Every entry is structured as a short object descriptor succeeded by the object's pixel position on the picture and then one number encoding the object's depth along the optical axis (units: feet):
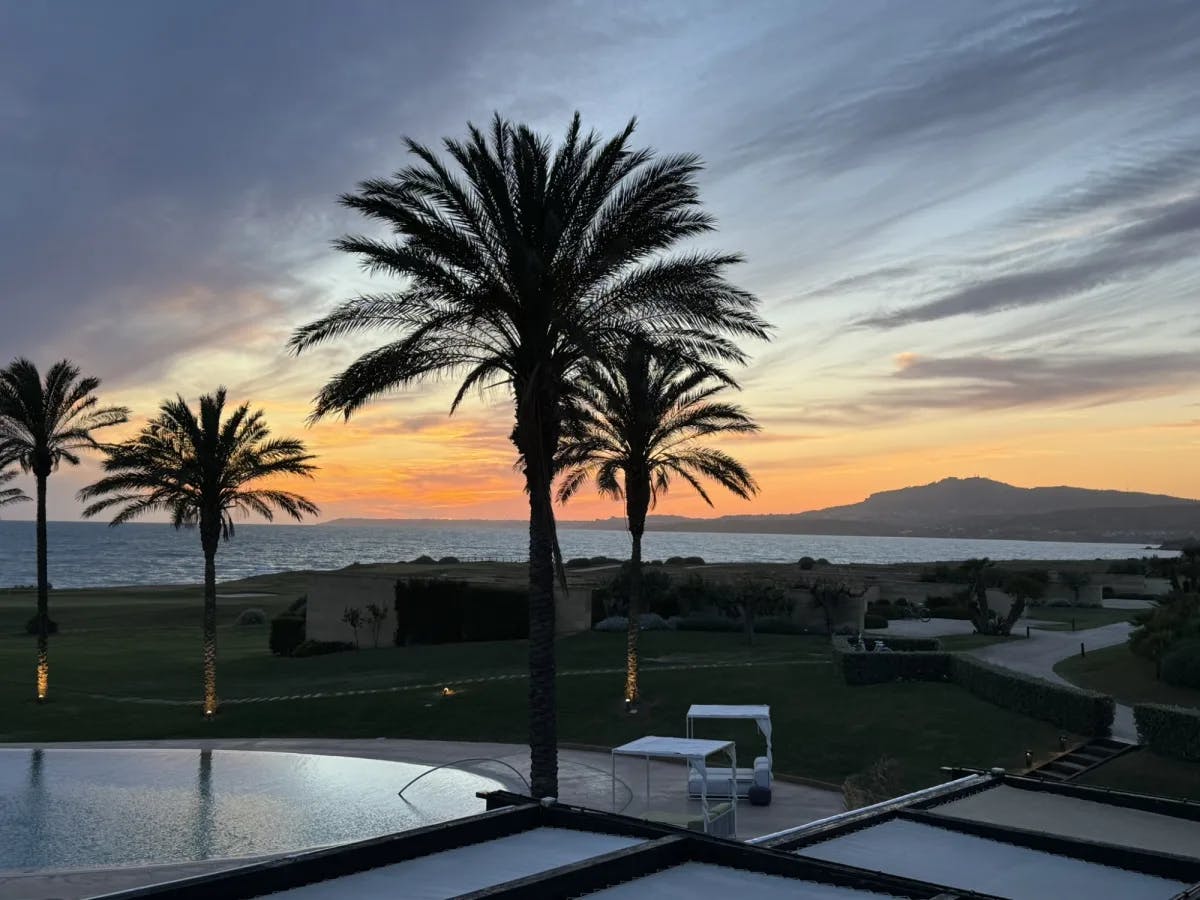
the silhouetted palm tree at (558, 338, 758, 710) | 101.50
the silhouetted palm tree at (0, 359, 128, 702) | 123.03
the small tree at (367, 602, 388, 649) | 171.01
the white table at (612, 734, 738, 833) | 64.85
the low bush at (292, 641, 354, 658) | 168.35
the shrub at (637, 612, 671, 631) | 164.04
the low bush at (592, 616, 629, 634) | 160.42
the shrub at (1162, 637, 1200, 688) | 90.43
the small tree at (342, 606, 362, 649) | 171.22
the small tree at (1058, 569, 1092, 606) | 235.81
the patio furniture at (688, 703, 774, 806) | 74.08
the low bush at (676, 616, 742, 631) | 167.12
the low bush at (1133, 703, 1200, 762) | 72.33
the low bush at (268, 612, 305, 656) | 173.27
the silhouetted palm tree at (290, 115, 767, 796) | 64.49
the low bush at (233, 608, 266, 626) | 231.71
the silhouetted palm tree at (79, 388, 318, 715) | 113.70
